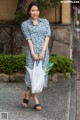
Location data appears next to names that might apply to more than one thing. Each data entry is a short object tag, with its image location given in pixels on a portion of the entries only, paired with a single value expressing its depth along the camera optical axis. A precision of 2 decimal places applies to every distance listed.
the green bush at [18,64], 8.98
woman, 6.60
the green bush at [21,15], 9.71
